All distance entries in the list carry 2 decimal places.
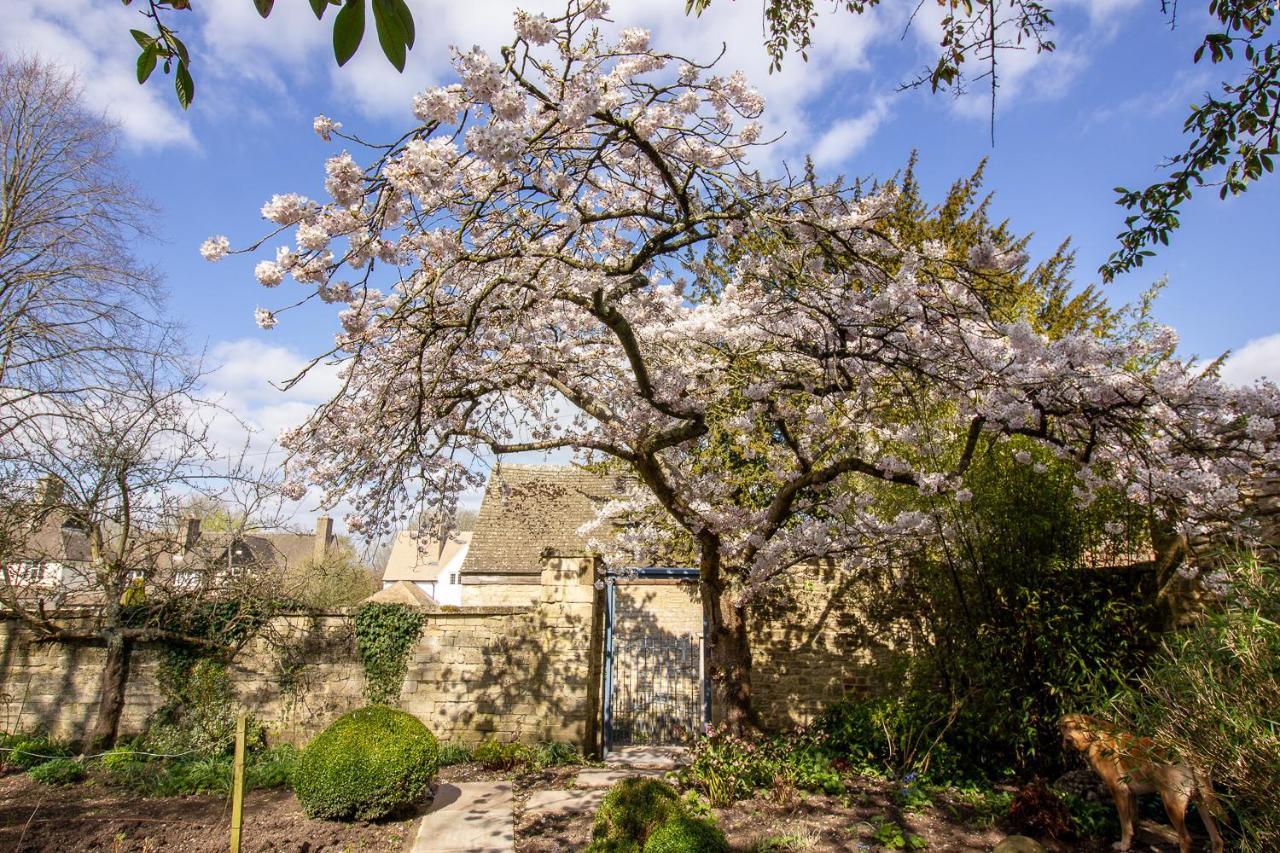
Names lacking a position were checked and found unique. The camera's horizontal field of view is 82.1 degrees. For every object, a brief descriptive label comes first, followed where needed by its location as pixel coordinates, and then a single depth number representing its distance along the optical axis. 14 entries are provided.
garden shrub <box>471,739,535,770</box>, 8.12
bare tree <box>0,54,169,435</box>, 10.12
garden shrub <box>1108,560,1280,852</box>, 3.08
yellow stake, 4.33
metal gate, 10.30
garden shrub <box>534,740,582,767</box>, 8.12
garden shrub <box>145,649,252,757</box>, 8.35
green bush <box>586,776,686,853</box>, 4.68
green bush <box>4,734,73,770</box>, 7.79
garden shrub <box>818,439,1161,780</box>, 6.51
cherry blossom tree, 4.39
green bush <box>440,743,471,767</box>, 8.30
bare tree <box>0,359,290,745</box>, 8.34
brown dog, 3.75
